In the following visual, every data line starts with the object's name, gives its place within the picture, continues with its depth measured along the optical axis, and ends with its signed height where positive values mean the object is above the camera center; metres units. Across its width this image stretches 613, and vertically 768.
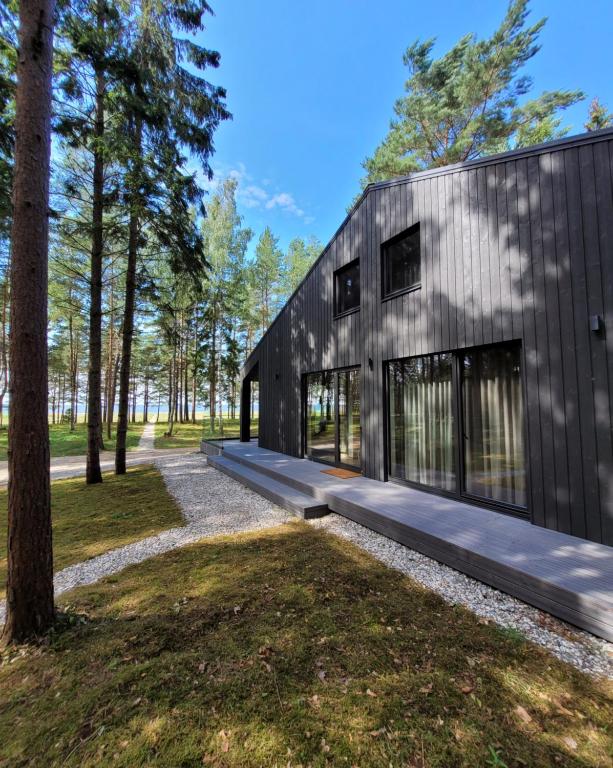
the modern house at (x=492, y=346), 3.05 +0.64
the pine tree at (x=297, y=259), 19.36 +8.47
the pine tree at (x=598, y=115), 9.04 +7.88
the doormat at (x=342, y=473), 5.77 -1.35
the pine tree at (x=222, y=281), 14.87 +5.88
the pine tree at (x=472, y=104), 8.92 +8.86
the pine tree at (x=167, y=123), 5.74 +5.51
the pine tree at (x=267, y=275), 18.66 +7.48
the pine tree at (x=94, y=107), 5.18 +5.67
